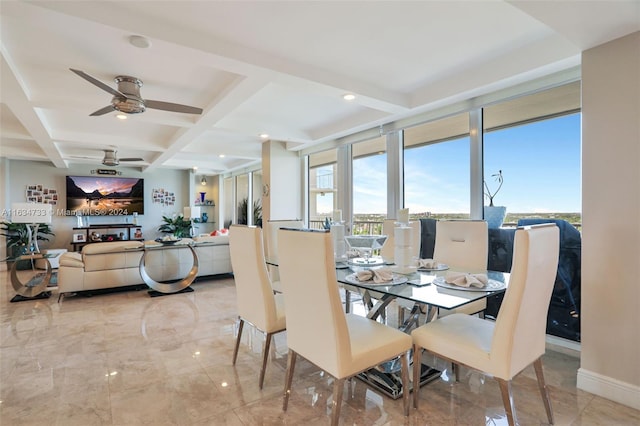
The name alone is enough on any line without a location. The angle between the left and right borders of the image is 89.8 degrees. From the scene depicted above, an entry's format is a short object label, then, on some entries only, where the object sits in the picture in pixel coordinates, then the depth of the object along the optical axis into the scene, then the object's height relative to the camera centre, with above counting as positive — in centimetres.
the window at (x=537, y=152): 289 +57
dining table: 180 -47
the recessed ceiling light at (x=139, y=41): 221 +120
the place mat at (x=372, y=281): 204 -45
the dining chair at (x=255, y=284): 218 -51
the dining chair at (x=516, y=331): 153 -65
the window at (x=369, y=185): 479 +41
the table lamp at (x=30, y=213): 425 +0
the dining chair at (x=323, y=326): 158 -61
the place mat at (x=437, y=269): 248 -45
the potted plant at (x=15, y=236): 688 -50
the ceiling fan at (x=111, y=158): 645 +112
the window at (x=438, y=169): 375 +54
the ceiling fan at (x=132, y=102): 305 +108
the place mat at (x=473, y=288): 191 -46
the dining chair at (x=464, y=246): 269 -31
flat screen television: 851 +48
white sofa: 437 -76
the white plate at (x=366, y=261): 267 -43
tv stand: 845 -52
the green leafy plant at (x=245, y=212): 835 +1
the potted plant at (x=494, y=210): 329 +1
